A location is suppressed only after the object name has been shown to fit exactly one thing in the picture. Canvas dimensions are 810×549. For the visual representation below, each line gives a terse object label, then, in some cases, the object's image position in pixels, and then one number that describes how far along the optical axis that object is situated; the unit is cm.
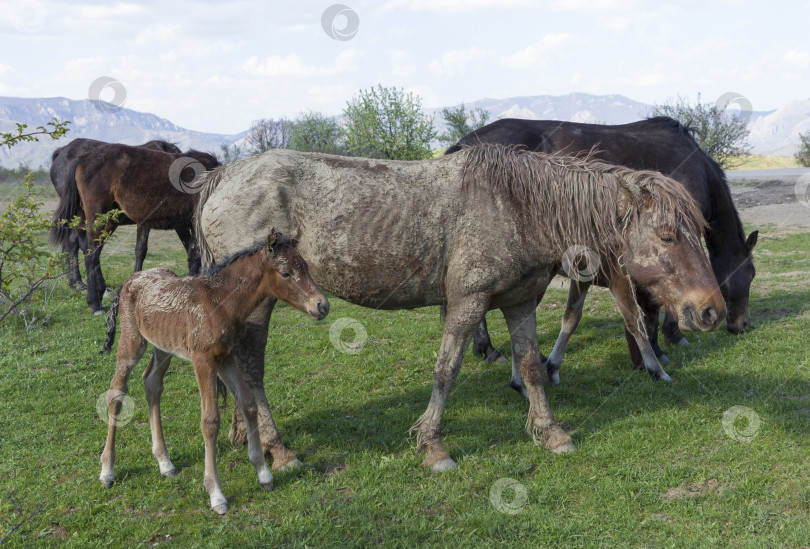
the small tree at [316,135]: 5166
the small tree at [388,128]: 3278
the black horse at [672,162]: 770
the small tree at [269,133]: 6439
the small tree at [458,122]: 4647
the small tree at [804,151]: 4516
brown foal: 423
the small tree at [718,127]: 4381
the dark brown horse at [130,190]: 1095
